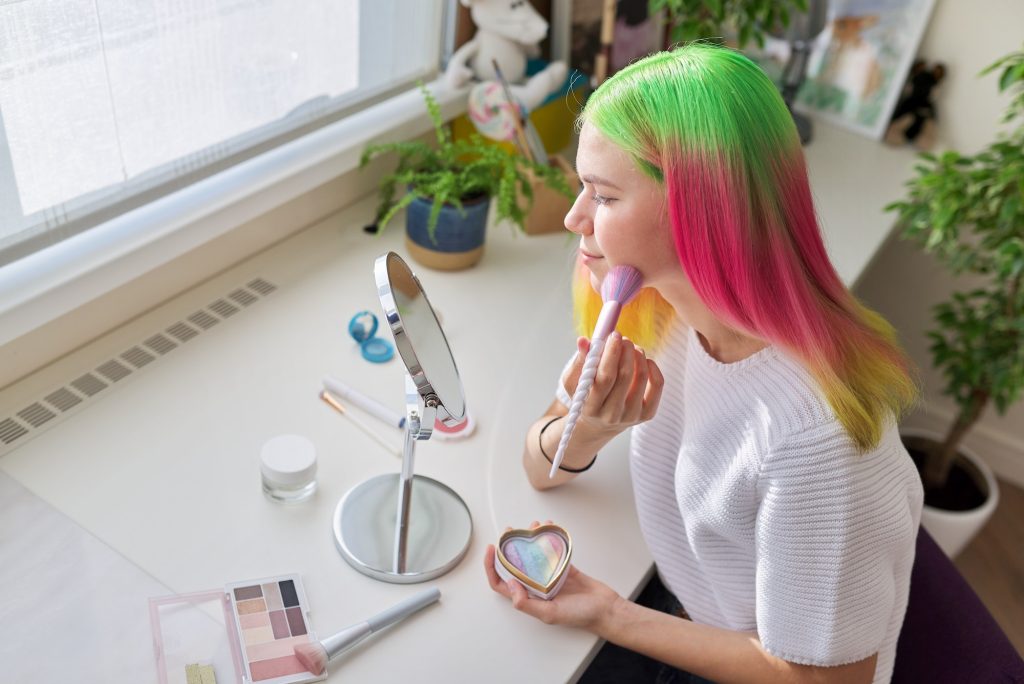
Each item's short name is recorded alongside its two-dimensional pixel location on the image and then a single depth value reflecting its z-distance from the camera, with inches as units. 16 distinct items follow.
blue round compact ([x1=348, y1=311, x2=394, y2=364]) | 52.8
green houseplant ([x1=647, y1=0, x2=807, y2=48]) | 68.2
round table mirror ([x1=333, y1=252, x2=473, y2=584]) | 34.8
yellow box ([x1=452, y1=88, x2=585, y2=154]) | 71.7
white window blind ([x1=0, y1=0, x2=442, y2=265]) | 44.5
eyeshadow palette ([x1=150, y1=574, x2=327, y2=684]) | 36.2
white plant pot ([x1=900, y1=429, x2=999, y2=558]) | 77.5
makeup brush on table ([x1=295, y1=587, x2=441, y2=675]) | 36.2
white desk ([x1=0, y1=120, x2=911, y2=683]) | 37.9
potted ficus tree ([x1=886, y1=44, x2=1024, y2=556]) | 61.5
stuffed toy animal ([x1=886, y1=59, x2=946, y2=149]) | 81.3
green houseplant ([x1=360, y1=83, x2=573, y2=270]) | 58.7
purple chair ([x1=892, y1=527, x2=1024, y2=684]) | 39.4
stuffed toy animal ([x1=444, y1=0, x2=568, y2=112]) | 67.2
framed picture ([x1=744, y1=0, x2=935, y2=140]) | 81.0
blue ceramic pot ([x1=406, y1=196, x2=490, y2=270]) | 59.1
